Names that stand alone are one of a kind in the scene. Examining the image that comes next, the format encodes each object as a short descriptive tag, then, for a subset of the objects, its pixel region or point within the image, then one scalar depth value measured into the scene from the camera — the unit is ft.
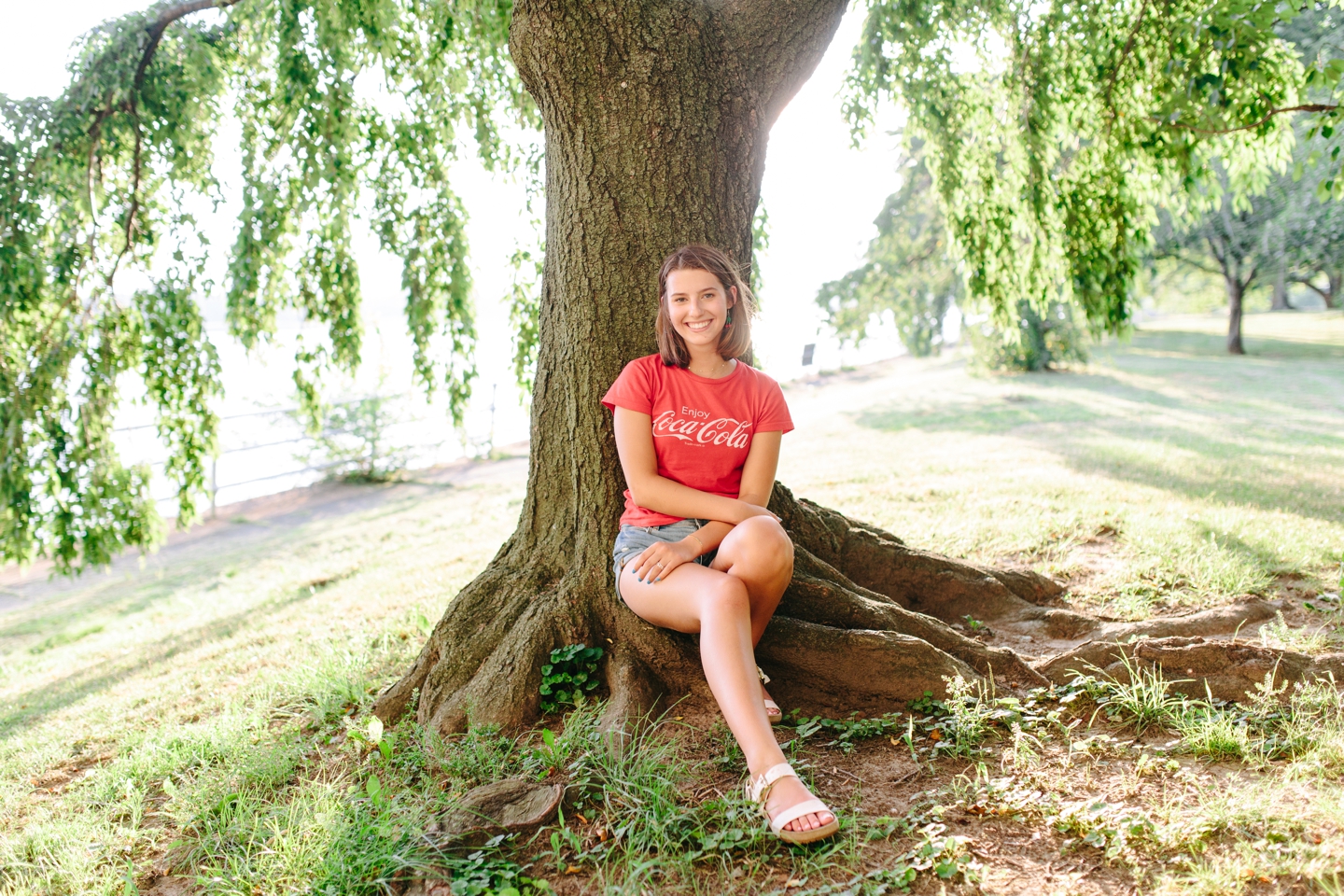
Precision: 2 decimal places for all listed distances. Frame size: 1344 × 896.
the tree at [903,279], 45.78
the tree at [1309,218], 39.18
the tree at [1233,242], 65.92
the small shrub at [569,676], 10.17
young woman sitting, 9.12
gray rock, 7.81
